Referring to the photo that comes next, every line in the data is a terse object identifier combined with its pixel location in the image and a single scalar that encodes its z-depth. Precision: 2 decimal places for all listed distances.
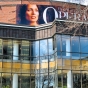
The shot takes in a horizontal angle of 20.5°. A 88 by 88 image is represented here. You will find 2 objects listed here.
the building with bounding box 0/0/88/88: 22.50
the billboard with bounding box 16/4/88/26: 27.53
